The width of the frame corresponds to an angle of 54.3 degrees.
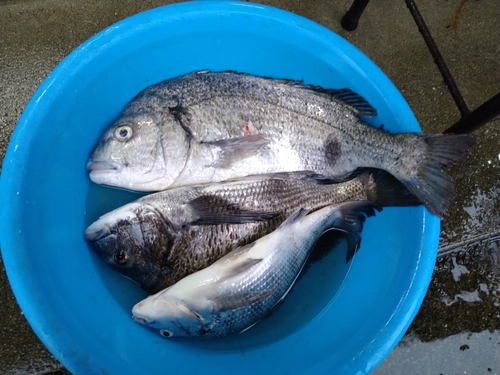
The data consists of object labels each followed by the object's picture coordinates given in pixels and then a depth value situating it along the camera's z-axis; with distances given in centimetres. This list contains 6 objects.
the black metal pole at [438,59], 59
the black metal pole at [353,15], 64
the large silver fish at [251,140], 50
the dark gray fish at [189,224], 49
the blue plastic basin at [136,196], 49
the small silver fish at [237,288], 46
